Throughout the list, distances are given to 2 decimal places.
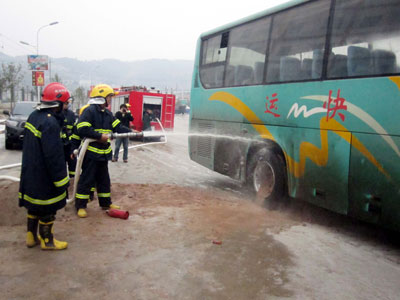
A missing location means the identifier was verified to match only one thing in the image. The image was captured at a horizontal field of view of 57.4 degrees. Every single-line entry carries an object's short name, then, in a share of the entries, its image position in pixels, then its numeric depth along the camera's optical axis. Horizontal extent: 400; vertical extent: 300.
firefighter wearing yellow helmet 5.42
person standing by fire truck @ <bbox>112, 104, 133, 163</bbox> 11.10
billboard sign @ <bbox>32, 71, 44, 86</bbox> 31.92
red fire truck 19.72
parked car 12.68
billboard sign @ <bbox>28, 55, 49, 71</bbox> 34.38
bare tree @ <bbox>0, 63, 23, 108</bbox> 37.62
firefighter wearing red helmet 3.96
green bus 4.45
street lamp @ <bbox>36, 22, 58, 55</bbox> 35.08
